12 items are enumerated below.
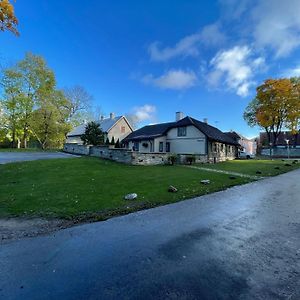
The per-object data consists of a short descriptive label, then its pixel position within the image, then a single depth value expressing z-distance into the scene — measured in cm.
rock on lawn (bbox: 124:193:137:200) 888
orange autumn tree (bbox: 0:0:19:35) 880
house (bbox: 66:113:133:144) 4156
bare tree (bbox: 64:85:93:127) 4778
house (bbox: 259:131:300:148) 5841
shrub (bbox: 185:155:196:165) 2505
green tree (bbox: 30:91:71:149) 3816
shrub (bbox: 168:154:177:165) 2319
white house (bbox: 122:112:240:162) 2967
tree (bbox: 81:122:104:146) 2975
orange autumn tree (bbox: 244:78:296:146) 4184
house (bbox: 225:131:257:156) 5441
